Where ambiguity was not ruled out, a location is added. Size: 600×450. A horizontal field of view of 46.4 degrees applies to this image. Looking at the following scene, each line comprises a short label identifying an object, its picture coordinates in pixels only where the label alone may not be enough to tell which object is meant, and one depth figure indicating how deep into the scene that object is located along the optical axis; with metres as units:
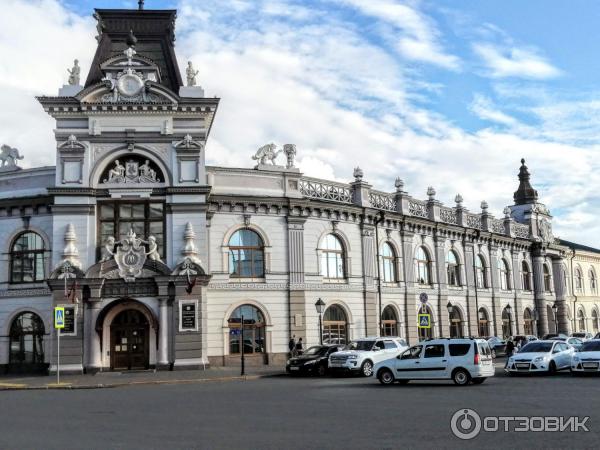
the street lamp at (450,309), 47.03
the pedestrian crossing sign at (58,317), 30.03
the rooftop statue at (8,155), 37.78
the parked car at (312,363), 30.98
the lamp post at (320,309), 35.41
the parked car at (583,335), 49.45
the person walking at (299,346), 35.82
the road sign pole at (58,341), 30.27
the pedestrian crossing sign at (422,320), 33.09
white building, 33.75
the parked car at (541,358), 28.66
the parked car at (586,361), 27.28
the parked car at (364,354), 29.69
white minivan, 24.11
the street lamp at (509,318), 56.42
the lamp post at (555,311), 61.32
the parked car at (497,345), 45.72
